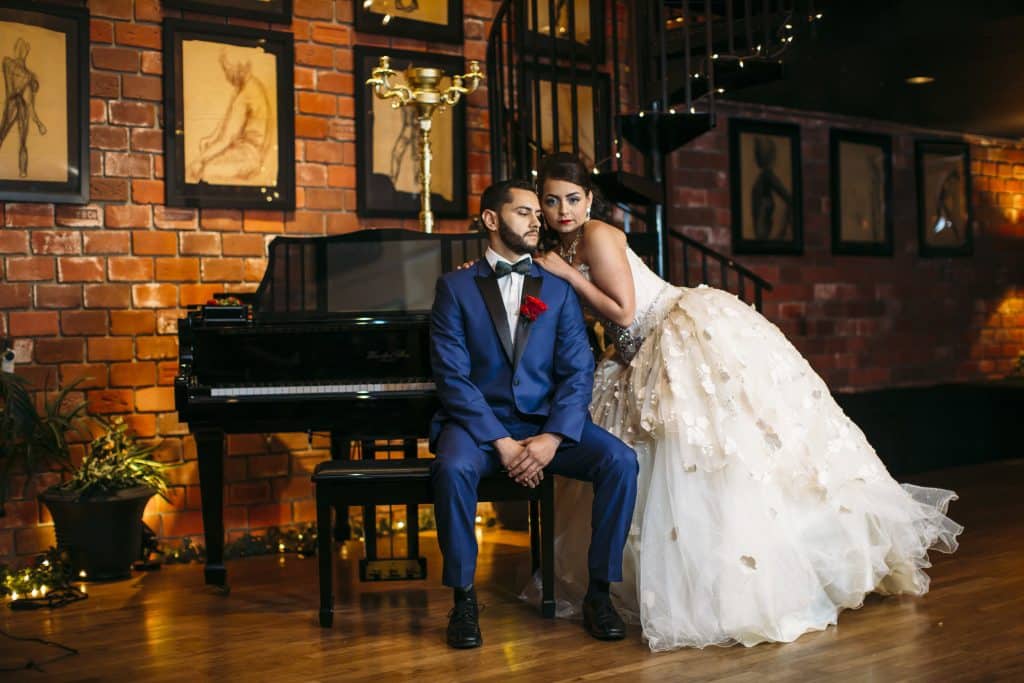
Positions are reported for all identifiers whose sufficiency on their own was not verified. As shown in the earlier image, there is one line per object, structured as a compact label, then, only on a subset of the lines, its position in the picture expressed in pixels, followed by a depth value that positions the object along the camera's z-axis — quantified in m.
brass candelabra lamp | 4.91
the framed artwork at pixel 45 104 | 4.61
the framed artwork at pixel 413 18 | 5.43
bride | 3.26
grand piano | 3.91
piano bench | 3.40
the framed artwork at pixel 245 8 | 4.96
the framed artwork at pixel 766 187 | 7.21
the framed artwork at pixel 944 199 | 8.44
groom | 3.31
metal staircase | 5.25
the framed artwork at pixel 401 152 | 5.43
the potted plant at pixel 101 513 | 4.39
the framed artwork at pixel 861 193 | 7.83
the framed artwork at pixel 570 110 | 6.02
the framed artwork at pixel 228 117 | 4.95
